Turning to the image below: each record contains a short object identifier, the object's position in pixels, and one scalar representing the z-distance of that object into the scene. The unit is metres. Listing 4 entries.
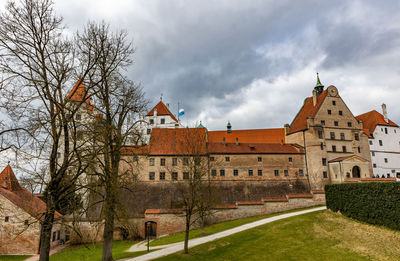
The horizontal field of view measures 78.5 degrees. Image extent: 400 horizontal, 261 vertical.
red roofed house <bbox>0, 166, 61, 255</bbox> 26.11
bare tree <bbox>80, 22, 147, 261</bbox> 11.62
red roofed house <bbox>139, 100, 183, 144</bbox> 53.50
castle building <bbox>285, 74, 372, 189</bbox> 37.28
